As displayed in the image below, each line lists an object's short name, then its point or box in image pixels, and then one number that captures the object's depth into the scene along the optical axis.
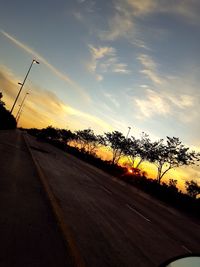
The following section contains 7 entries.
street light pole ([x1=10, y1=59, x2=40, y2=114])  34.56
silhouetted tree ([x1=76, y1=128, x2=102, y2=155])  67.13
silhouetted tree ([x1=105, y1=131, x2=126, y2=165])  50.91
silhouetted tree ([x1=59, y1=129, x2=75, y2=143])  89.79
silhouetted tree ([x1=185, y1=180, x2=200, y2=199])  49.32
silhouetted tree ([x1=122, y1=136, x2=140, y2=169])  45.31
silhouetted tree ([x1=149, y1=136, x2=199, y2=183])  33.83
